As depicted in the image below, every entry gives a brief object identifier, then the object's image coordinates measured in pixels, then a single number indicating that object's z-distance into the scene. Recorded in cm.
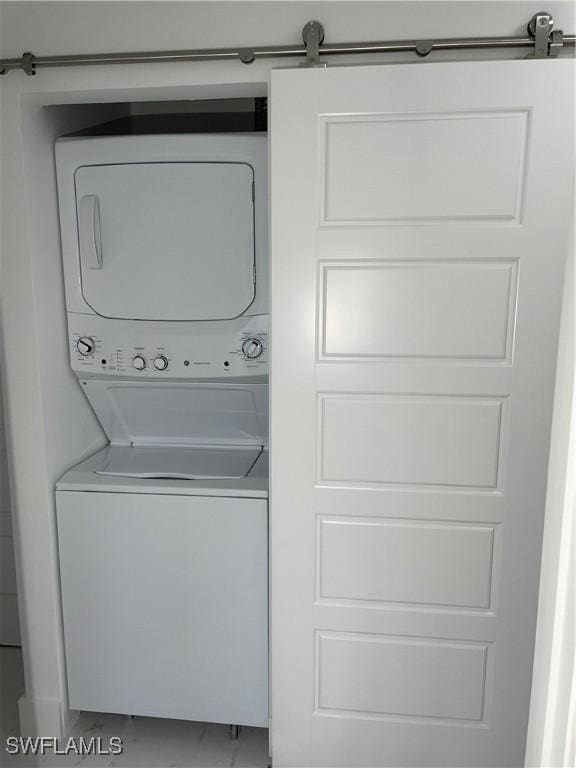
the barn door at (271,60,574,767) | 161
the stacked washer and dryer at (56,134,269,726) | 196
